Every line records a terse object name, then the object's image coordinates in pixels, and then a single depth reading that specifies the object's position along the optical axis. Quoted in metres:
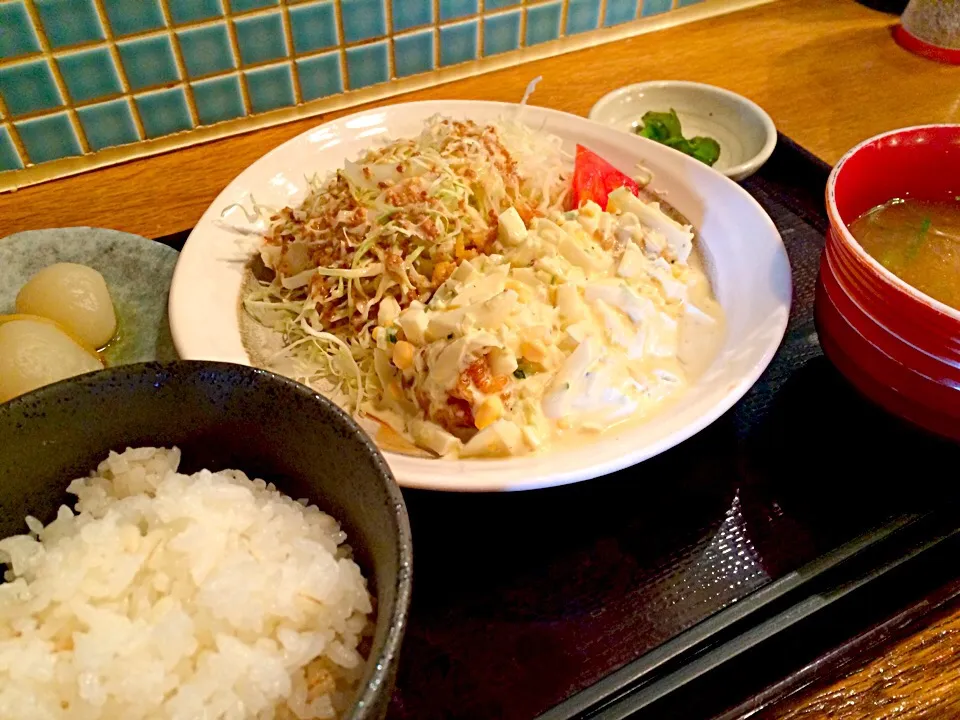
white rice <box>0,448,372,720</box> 0.16
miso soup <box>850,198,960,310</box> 0.26
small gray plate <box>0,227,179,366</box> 0.31
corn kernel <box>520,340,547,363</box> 0.27
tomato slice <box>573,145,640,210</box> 0.34
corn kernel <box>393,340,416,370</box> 0.27
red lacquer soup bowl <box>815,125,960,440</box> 0.23
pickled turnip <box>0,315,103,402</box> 0.26
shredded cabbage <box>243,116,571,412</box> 0.30
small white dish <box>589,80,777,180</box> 0.38
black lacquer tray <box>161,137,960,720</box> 0.22
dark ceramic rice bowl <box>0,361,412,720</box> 0.18
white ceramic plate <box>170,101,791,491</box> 0.23
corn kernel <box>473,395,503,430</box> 0.25
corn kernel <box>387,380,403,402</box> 0.28
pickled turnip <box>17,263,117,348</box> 0.28
